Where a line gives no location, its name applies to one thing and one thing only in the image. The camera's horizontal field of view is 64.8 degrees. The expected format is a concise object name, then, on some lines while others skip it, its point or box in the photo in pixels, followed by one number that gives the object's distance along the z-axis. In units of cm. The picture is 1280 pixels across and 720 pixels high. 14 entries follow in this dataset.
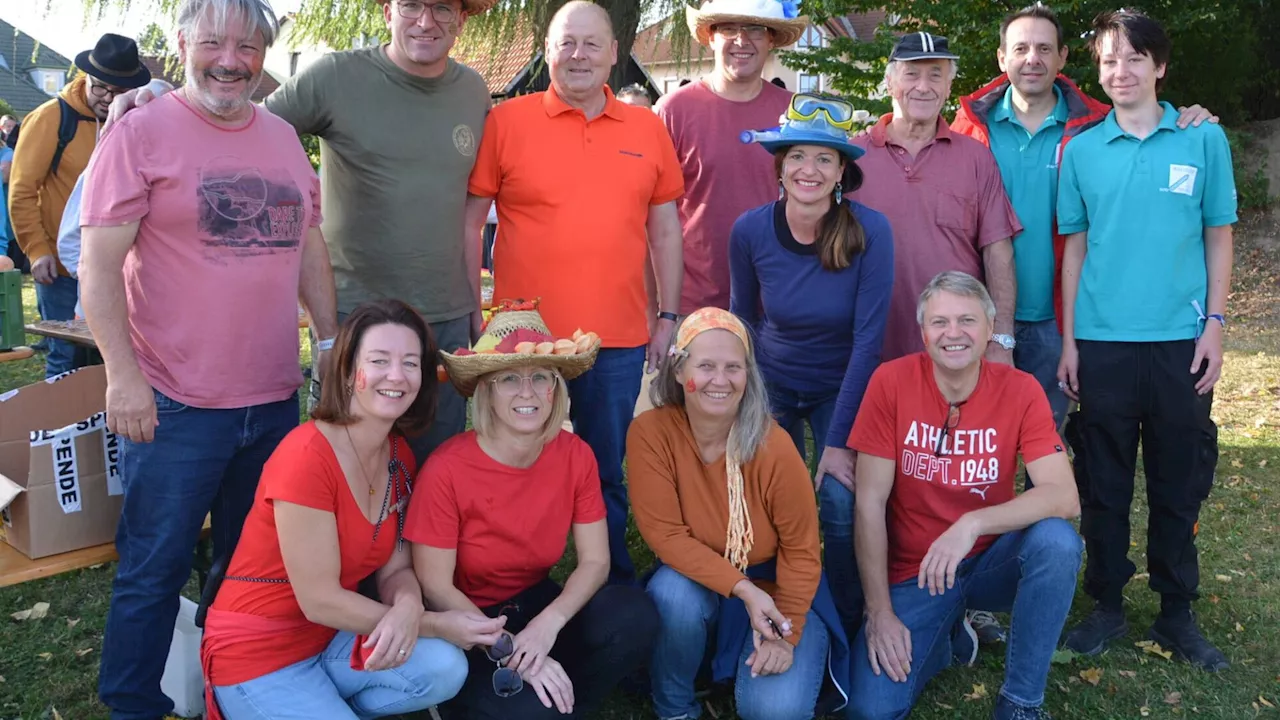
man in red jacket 417
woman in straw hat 300
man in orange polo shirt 371
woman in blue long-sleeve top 364
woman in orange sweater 325
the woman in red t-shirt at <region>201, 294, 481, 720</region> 275
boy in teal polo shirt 371
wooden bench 333
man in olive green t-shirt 358
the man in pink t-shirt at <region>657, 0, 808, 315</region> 437
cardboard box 339
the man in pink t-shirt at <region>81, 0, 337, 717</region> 281
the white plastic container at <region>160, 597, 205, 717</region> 320
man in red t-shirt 323
